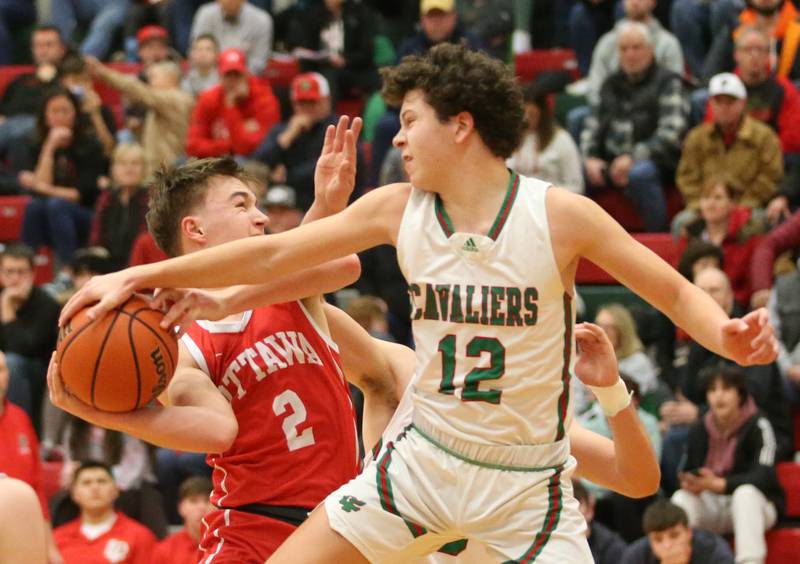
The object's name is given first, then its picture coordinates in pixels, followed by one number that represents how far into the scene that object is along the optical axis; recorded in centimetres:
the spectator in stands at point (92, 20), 1516
